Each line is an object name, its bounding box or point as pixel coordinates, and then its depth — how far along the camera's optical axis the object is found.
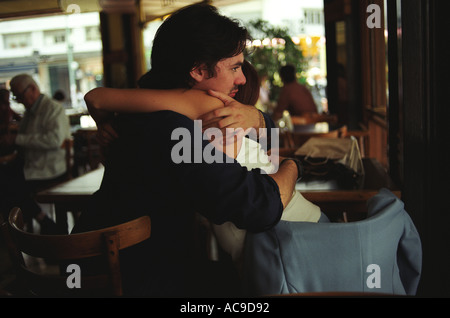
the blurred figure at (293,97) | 5.59
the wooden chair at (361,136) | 3.55
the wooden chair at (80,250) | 1.17
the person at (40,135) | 3.64
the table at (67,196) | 2.09
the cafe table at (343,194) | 1.84
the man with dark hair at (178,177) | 1.09
